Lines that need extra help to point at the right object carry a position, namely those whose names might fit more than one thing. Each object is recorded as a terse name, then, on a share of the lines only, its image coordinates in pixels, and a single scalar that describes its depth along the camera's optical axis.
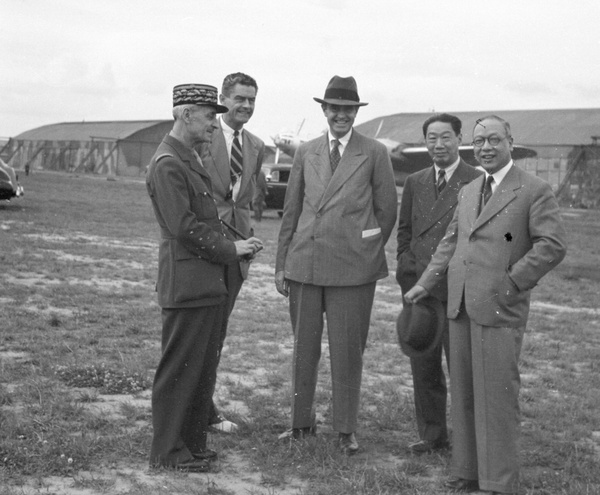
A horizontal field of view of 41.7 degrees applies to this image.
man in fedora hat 4.43
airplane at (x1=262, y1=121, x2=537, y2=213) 32.62
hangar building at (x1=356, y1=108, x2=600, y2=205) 39.19
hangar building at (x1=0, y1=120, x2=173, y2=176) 62.19
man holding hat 4.40
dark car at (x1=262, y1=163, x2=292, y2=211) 24.34
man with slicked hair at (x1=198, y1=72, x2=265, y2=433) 4.70
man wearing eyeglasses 3.62
